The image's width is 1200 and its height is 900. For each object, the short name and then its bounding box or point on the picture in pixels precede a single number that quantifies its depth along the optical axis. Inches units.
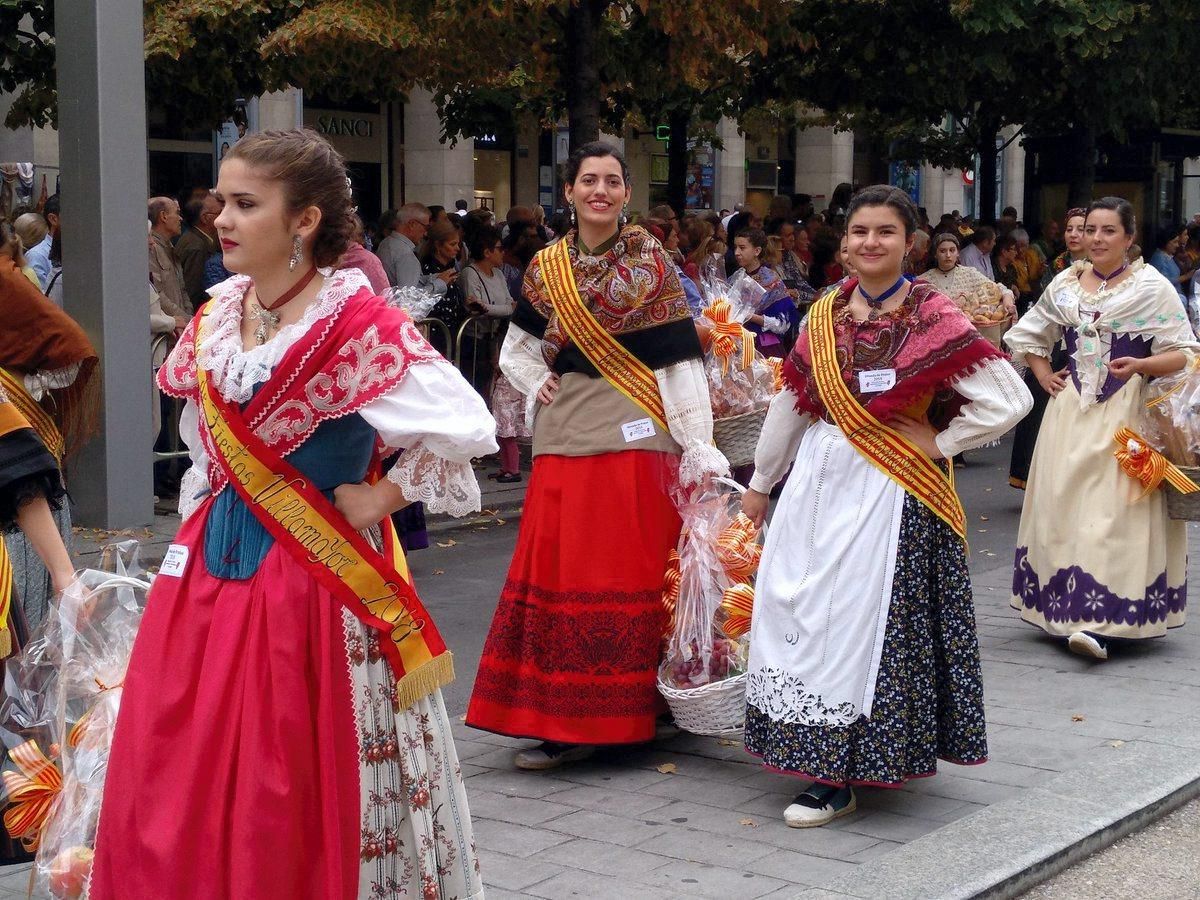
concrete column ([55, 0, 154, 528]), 358.9
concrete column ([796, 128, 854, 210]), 1363.2
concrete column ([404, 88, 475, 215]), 966.4
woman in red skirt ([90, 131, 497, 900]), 127.6
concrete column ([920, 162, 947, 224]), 1476.4
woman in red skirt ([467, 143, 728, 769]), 217.8
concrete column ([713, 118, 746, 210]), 1245.1
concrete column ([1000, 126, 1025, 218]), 1545.3
